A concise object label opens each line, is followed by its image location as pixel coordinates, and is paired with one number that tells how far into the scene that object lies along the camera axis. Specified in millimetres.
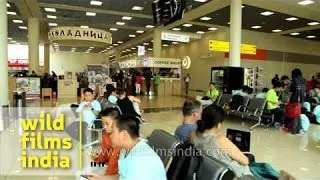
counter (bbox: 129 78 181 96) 20797
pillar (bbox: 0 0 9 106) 9508
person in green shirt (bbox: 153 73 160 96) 20156
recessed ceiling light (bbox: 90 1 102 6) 13856
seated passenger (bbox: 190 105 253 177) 2660
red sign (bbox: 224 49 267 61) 19564
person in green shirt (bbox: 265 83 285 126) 8383
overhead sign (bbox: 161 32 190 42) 15562
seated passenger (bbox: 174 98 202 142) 3465
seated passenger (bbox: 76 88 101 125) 5355
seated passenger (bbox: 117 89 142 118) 6160
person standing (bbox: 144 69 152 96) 20308
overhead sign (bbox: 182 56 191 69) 23070
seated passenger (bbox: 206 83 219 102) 10995
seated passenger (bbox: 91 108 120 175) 3154
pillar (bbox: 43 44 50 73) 27542
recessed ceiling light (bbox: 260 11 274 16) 14409
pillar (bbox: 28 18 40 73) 17750
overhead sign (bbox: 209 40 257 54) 14625
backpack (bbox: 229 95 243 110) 9419
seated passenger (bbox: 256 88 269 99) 9443
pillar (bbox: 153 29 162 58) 19969
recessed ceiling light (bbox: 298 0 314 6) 12558
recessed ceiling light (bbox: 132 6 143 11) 14578
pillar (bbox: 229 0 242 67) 11984
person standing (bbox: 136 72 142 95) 20594
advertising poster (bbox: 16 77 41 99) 14359
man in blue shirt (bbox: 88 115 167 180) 1799
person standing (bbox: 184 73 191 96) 22112
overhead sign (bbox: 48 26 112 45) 15039
